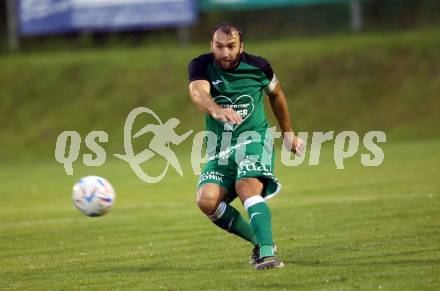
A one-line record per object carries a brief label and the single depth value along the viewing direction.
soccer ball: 23.72
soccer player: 19.17
